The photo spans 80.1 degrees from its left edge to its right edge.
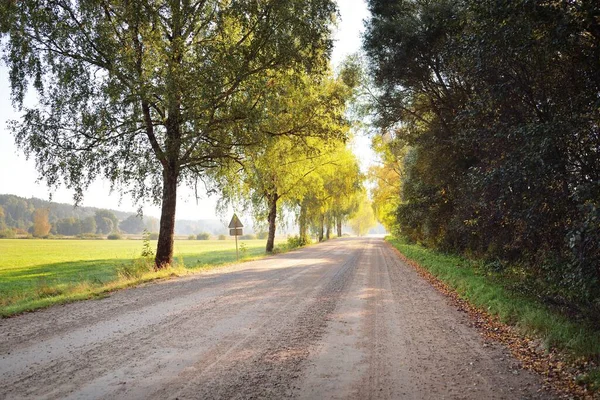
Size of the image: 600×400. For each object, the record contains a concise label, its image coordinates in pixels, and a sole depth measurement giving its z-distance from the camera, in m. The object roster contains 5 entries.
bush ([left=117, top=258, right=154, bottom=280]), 12.48
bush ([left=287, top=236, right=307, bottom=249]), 34.03
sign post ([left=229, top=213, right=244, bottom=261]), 19.31
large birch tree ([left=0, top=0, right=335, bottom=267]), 10.77
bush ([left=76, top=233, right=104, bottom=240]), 86.14
